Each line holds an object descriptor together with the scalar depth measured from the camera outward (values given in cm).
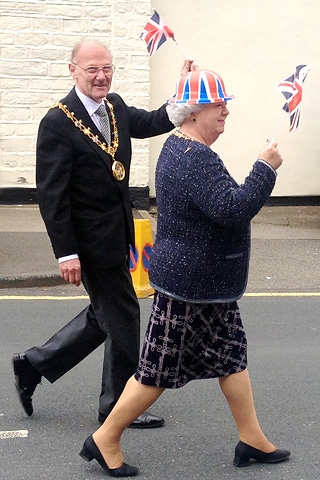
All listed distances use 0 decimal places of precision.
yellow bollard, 729
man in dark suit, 404
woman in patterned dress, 355
